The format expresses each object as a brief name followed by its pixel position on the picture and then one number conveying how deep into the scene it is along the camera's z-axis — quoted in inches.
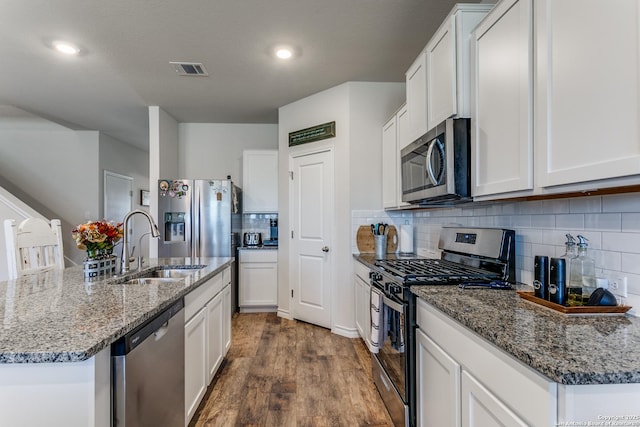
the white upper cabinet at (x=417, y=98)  82.6
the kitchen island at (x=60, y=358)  37.4
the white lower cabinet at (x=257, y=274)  169.9
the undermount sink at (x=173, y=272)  94.2
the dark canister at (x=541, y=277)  51.3
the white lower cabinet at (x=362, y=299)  108.9
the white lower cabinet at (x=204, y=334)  72.6
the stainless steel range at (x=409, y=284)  66.5
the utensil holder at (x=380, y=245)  124.0
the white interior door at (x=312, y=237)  142.5
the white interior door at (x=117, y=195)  230.2
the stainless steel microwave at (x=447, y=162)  65.9
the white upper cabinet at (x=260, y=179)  178.7
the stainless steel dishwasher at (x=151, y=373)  44.5
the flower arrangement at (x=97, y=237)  74.0
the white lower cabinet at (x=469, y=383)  33.7
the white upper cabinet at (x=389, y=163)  118.5
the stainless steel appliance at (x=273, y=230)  187.0
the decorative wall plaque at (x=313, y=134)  140.9
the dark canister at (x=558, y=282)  48.9
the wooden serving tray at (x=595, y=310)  45.1
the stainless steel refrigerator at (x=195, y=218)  159.5
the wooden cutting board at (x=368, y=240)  131.1
